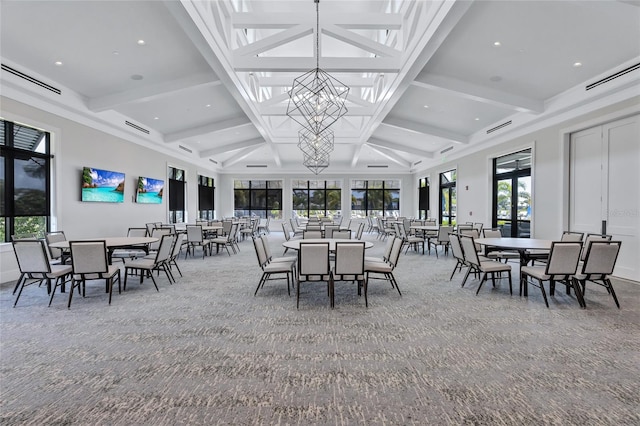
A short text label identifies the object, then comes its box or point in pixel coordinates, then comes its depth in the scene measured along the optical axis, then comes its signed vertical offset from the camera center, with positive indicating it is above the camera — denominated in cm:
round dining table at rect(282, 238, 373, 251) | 446 -54
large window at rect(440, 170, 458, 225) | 1234 +52
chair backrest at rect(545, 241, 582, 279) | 393 -59
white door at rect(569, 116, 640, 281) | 532 +50
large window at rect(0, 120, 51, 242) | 535 +48
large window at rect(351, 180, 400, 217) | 1730 +67
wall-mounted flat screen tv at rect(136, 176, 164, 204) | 903 +53
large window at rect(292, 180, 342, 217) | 1728 +68
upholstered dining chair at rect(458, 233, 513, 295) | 455 -79
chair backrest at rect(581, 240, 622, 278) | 391 -57
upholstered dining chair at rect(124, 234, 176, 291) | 475 -82
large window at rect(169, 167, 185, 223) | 1126 +50
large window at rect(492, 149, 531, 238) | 800 +47
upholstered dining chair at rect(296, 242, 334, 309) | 395 -68
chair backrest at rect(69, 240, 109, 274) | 398 -64
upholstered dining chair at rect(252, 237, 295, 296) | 451 -84
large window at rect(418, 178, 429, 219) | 1502 +61
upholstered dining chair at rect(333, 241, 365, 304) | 398 -64
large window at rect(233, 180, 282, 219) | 1708 +64
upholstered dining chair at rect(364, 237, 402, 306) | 445 -81
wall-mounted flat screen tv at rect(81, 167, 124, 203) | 694 +52
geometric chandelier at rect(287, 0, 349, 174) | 584 +300
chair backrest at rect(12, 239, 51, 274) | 398 -62
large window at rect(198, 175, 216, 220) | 1411 +51
